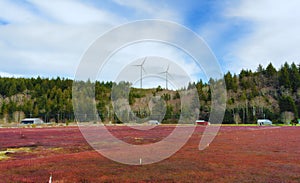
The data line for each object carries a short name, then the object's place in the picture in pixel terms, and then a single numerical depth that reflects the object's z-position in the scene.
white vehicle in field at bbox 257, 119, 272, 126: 75.72
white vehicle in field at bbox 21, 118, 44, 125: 86.48
